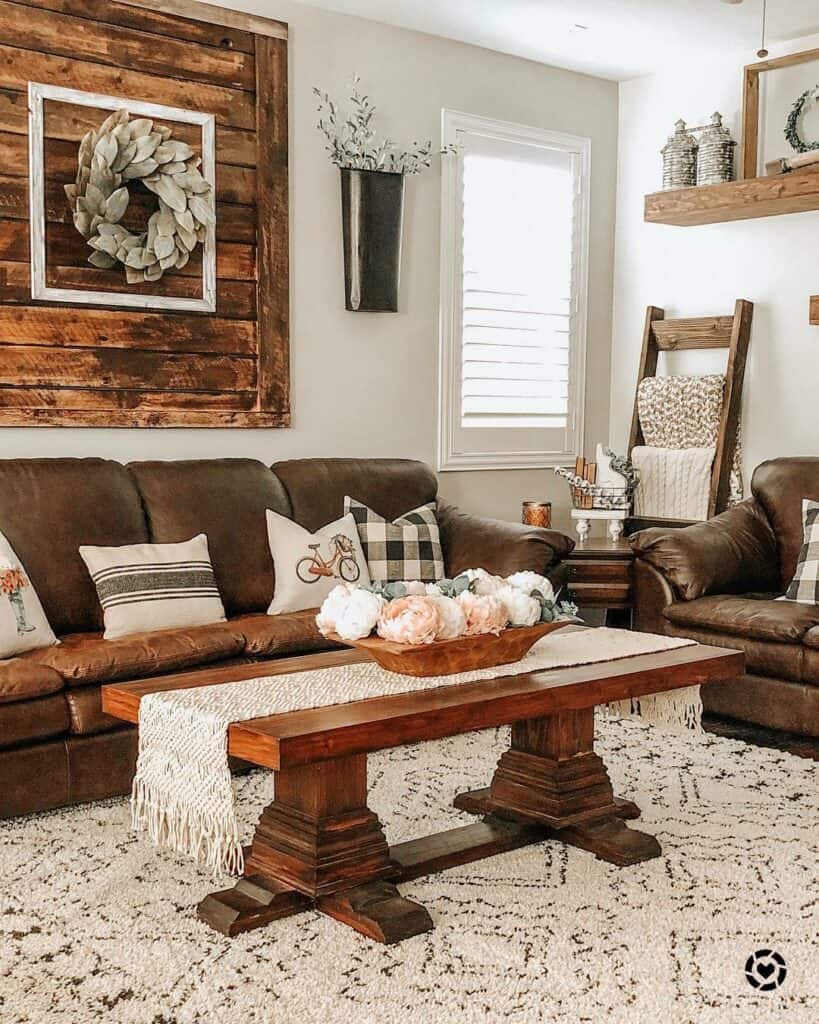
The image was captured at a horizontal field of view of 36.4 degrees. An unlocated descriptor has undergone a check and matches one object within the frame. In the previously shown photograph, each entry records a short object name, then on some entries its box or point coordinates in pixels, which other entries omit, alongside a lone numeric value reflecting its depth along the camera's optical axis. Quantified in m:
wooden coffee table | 2.59
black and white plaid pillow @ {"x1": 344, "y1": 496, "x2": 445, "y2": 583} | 4.56
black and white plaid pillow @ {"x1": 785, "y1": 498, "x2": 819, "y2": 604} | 4.55
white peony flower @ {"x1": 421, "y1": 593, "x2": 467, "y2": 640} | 2.92
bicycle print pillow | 4.32
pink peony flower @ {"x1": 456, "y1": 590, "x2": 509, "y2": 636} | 2.98
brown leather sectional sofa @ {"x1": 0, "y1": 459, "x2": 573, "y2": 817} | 3.37
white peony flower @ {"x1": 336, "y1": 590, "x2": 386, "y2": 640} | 2.91
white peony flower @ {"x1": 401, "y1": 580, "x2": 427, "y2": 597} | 3.02
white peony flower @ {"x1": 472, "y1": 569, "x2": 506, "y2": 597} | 3.12
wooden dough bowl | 2.90
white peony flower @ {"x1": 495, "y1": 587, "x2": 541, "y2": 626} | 3.06
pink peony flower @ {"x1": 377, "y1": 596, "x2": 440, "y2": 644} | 2.86
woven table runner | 2.56
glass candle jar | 5.31
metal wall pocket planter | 4.92
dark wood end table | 4.88
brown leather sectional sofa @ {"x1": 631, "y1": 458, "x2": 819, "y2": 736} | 4.17
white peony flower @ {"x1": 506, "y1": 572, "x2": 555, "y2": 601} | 3.17
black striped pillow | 3.85
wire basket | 5.40
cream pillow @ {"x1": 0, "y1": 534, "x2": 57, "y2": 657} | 3.56
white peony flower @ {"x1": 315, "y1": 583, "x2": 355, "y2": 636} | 2.96
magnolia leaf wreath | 4.20
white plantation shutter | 5.39
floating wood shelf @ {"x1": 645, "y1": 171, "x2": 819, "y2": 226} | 4.88
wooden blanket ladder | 5.33
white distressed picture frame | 4.19
